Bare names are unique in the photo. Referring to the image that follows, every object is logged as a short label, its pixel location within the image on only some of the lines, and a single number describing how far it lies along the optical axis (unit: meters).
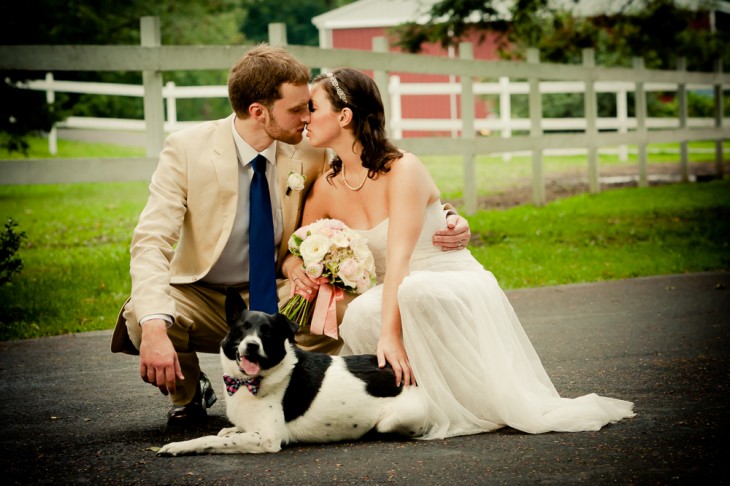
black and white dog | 8.49
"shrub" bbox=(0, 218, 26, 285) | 15.19
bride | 9.23
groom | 9.91
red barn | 63.53
